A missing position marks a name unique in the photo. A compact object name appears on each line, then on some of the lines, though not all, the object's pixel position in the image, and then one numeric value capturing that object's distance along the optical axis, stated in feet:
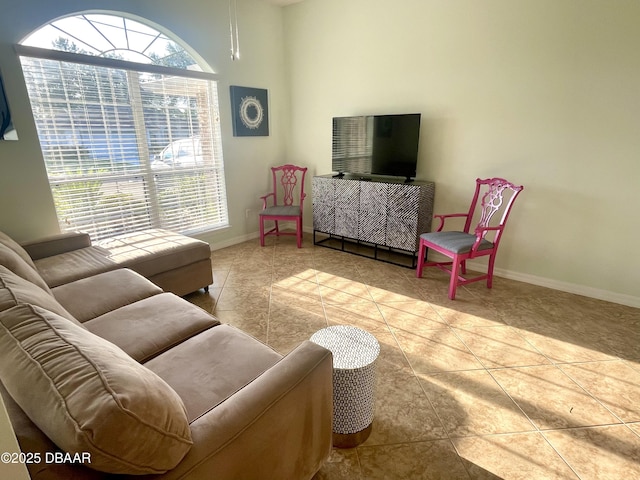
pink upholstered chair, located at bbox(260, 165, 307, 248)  13.92
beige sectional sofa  2.39
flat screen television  11.81
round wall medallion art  13.65
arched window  9.39
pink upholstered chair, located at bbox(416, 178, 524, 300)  9.56
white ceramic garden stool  4.79
